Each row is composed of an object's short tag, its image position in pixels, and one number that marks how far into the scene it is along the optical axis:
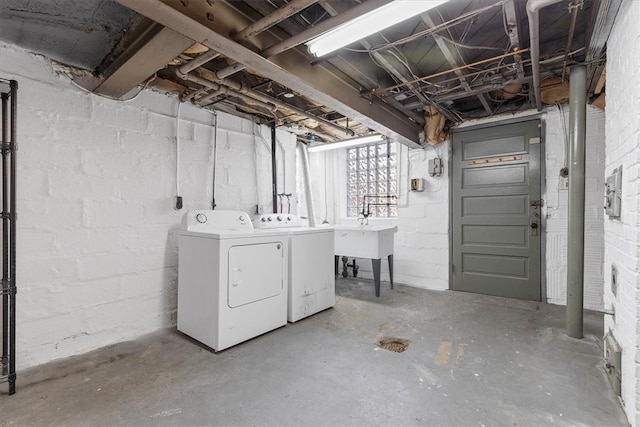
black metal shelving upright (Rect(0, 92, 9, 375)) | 1.76
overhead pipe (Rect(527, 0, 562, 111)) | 1.59
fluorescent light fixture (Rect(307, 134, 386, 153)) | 3.99
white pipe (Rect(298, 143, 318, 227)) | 4.61
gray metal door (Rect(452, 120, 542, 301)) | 3.55
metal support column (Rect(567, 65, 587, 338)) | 2.44
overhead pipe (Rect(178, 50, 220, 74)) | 2.04
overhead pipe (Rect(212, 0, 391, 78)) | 1.56
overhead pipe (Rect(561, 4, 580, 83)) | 1.72
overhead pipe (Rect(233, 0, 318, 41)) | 1.53
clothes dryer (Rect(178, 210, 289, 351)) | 2.32
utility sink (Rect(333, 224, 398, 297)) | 3.79
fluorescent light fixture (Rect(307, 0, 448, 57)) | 1.54
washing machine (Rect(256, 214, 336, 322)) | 2.95
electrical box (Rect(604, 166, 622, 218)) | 1.67
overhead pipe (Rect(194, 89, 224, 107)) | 2.71
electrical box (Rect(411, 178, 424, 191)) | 4.25
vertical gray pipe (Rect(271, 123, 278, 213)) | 3.81
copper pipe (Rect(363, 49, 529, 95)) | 2.20
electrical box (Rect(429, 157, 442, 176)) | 4.11
